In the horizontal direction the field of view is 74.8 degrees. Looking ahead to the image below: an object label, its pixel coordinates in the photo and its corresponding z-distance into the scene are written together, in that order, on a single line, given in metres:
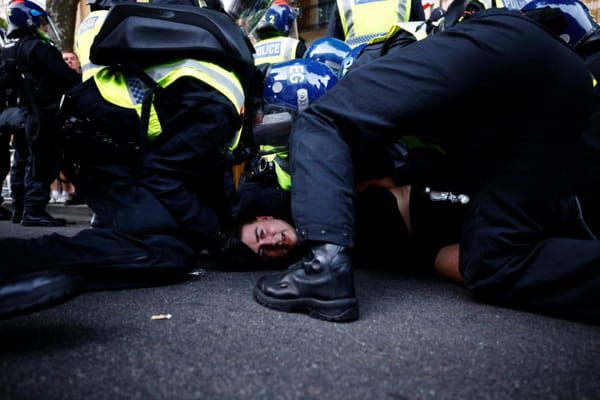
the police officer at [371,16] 2.26
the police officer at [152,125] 1.26
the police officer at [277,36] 2.51
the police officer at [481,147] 0.93
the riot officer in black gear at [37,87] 2.70
